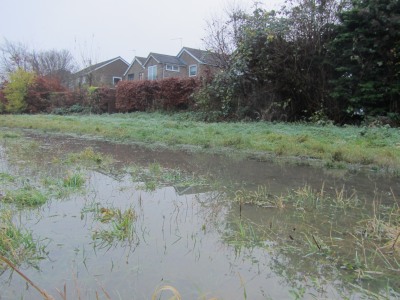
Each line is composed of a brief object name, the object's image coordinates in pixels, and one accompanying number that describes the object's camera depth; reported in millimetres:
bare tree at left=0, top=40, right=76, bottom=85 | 51325
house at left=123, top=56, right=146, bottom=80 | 42838
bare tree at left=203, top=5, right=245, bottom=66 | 15430
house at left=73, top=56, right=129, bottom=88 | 44562
